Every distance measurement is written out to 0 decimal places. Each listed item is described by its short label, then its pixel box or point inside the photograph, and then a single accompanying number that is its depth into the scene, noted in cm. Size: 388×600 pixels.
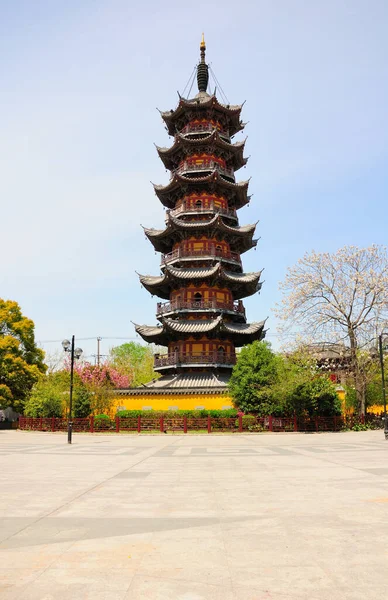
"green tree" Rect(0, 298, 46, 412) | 3959
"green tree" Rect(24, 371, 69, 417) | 3466
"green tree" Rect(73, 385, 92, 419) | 3381
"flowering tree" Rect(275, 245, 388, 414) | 3162
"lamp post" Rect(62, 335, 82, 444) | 2325
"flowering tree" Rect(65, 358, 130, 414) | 3534
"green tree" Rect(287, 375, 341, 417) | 3052
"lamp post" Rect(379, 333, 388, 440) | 2406
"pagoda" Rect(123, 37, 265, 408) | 3572
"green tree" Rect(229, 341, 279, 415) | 3112
